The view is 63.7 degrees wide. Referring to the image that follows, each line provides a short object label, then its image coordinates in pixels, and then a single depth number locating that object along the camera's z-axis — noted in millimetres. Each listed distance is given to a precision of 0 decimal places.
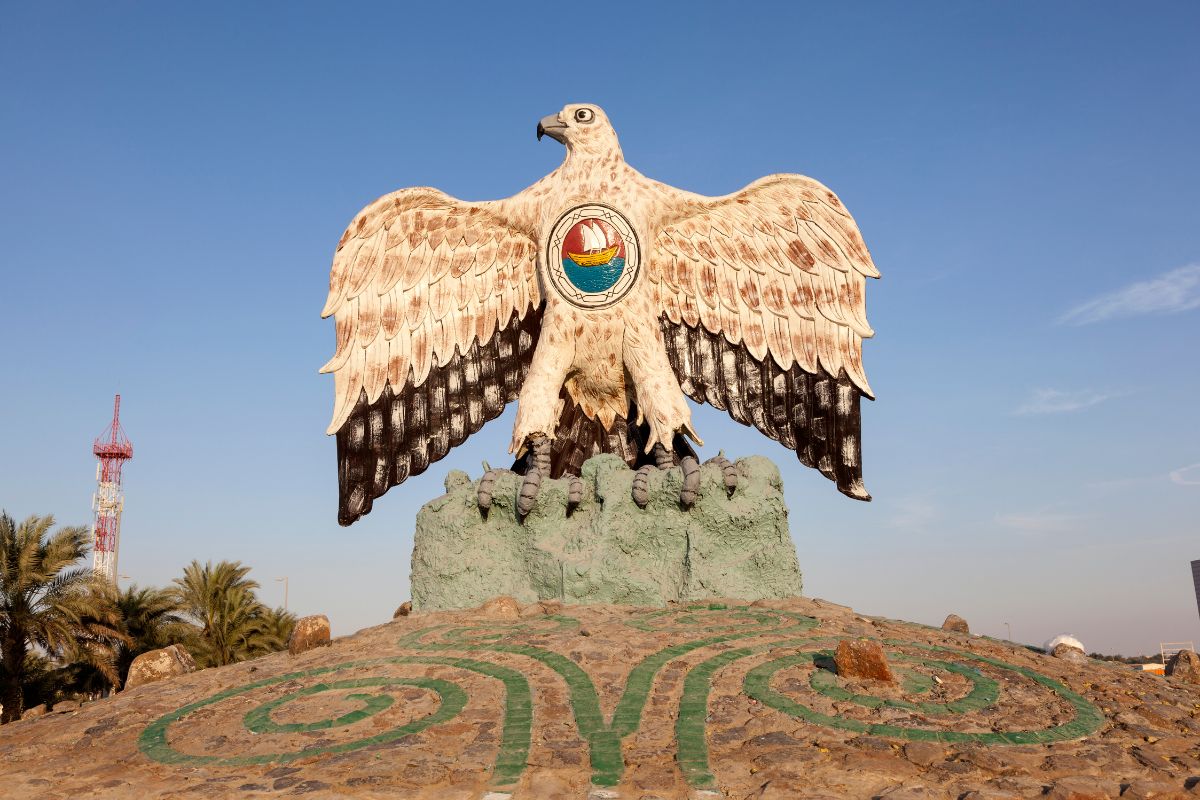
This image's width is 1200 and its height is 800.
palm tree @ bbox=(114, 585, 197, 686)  16766
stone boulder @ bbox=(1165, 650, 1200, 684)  7500
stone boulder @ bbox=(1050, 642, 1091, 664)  7664
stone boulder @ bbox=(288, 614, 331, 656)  7648
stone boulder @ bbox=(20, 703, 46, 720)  7491
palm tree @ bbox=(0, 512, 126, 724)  13789
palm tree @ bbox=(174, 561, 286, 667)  17938
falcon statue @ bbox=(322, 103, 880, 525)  9359
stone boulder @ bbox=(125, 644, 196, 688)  7793
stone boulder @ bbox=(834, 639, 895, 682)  6121
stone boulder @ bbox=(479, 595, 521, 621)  7891
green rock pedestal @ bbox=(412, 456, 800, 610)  8312
